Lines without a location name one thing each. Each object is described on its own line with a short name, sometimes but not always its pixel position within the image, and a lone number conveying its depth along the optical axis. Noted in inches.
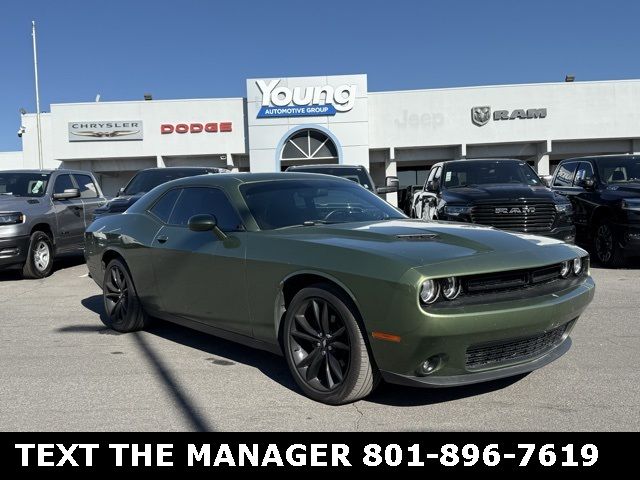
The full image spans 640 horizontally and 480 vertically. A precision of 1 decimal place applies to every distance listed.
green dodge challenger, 131.0
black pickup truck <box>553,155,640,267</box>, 355.3
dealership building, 1100.5
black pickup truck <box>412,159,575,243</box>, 336.8
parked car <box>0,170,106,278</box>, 360.8
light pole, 1098.7
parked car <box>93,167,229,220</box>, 403.1
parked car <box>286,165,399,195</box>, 436.5
